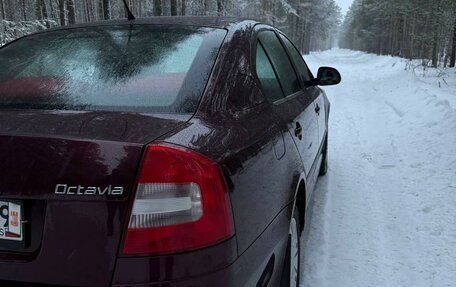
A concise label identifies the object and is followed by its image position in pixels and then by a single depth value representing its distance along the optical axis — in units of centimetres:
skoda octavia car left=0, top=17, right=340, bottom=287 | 145
